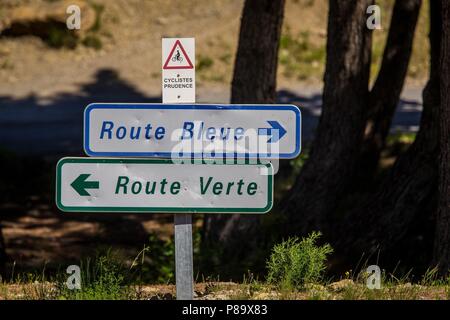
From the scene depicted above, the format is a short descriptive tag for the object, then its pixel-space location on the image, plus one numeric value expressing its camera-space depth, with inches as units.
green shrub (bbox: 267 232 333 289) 365.4
